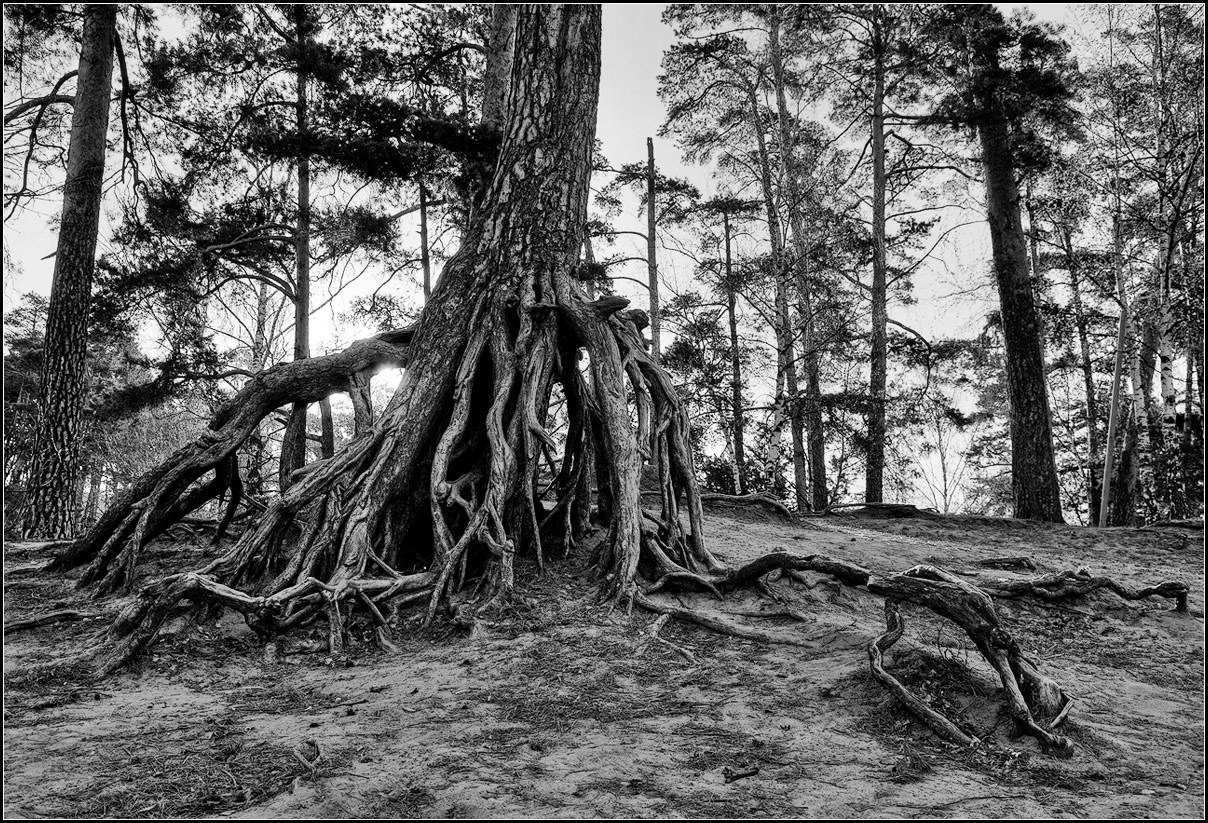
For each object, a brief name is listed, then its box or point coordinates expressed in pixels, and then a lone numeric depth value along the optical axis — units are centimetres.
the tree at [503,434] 490
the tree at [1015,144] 1008
